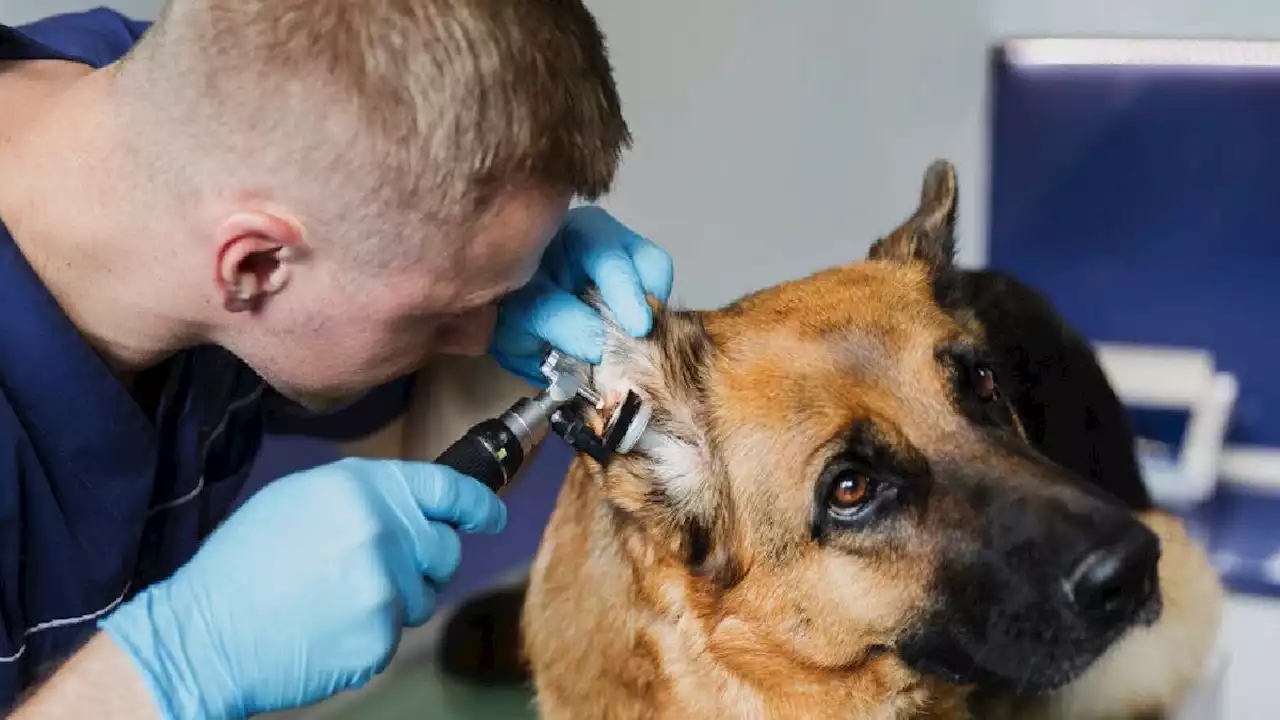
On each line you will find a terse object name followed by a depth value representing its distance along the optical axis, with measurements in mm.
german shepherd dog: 1077
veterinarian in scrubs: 938
